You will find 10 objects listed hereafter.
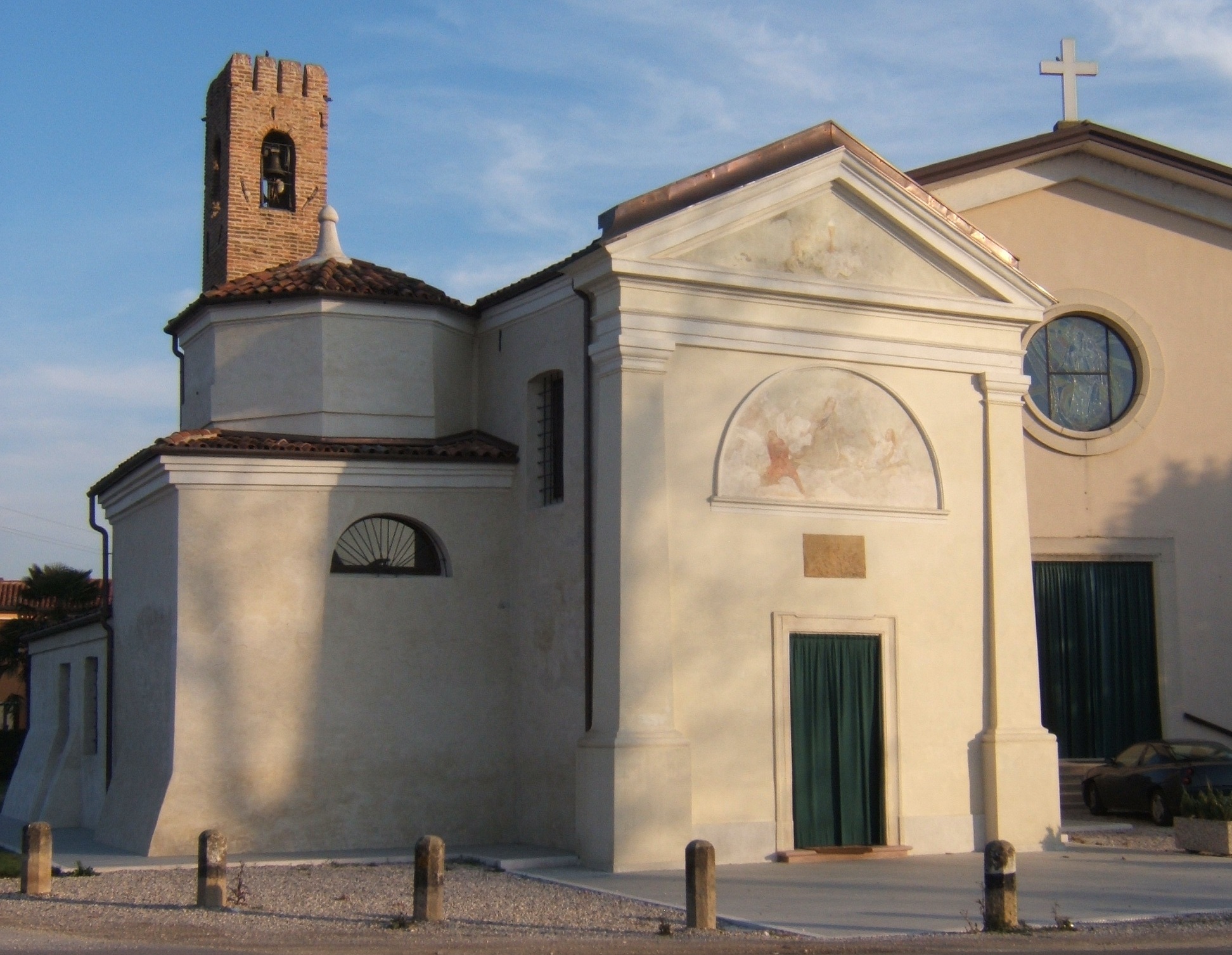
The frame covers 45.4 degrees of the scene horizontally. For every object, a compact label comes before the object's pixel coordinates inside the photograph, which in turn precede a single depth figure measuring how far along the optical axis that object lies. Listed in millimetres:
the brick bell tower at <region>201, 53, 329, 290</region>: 22141
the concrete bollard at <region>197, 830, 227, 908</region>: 11188
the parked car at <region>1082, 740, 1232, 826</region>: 17312
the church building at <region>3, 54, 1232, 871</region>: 14484
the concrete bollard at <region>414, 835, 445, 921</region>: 10461
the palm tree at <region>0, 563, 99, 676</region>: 35969
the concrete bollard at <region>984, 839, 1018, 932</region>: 10188
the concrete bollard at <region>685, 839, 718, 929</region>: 10242
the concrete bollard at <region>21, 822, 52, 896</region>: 12141
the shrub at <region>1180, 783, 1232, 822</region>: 14898
